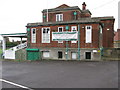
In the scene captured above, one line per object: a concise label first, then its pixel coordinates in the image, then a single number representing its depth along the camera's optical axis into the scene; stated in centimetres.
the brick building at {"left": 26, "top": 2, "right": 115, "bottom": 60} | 2000
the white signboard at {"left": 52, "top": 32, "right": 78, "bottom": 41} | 2094
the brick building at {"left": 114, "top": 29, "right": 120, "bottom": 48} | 5724
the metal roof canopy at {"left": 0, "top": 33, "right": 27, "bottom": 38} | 2620
